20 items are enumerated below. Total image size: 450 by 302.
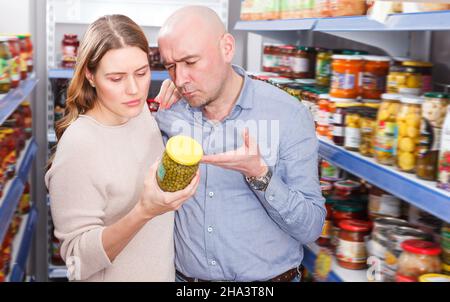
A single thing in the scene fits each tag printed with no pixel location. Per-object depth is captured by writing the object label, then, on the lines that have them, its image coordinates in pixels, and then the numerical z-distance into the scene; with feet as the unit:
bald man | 7.24
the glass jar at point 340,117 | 8.84
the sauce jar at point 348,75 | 9.04
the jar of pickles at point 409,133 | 7.54
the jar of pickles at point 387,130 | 7.83
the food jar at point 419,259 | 7.36
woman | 6.49
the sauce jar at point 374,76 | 8.98
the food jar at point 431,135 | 7.25
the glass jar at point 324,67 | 10.35
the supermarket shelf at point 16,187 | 9.41
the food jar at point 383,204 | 8.71
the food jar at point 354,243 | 8.65
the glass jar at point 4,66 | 10.20
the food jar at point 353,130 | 8.58
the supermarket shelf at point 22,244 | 11.17
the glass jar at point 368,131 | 8.35
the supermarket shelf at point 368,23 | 6.80
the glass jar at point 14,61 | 10.85
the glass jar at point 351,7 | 8.80
